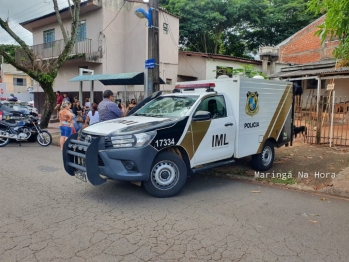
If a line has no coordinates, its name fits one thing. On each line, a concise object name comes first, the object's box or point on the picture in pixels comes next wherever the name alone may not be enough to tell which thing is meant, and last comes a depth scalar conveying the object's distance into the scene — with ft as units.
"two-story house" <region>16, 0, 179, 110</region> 59.31
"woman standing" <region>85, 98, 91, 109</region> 50.83
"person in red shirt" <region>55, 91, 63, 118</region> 60.11
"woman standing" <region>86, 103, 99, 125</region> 31.53
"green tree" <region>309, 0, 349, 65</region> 16.02
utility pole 27.22
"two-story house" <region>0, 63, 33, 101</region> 126.72
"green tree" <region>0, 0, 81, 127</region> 41.27
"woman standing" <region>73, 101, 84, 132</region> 38.63
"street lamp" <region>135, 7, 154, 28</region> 26.73
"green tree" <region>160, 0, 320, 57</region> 82.48
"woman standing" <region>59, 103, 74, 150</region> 29.44
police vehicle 15.14
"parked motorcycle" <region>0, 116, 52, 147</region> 33.19
